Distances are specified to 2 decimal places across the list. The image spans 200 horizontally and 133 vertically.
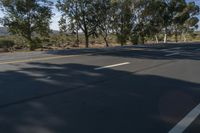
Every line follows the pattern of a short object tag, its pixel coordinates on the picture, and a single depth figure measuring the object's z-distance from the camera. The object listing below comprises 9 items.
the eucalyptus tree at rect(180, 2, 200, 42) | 26.93
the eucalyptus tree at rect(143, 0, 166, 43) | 20.84
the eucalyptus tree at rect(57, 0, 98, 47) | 17.33
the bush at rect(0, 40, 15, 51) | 17.19
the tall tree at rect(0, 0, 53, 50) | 14.65
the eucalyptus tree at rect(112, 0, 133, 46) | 19.13
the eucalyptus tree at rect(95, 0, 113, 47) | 17.82
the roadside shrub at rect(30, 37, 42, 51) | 14.81
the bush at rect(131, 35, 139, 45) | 19.89
